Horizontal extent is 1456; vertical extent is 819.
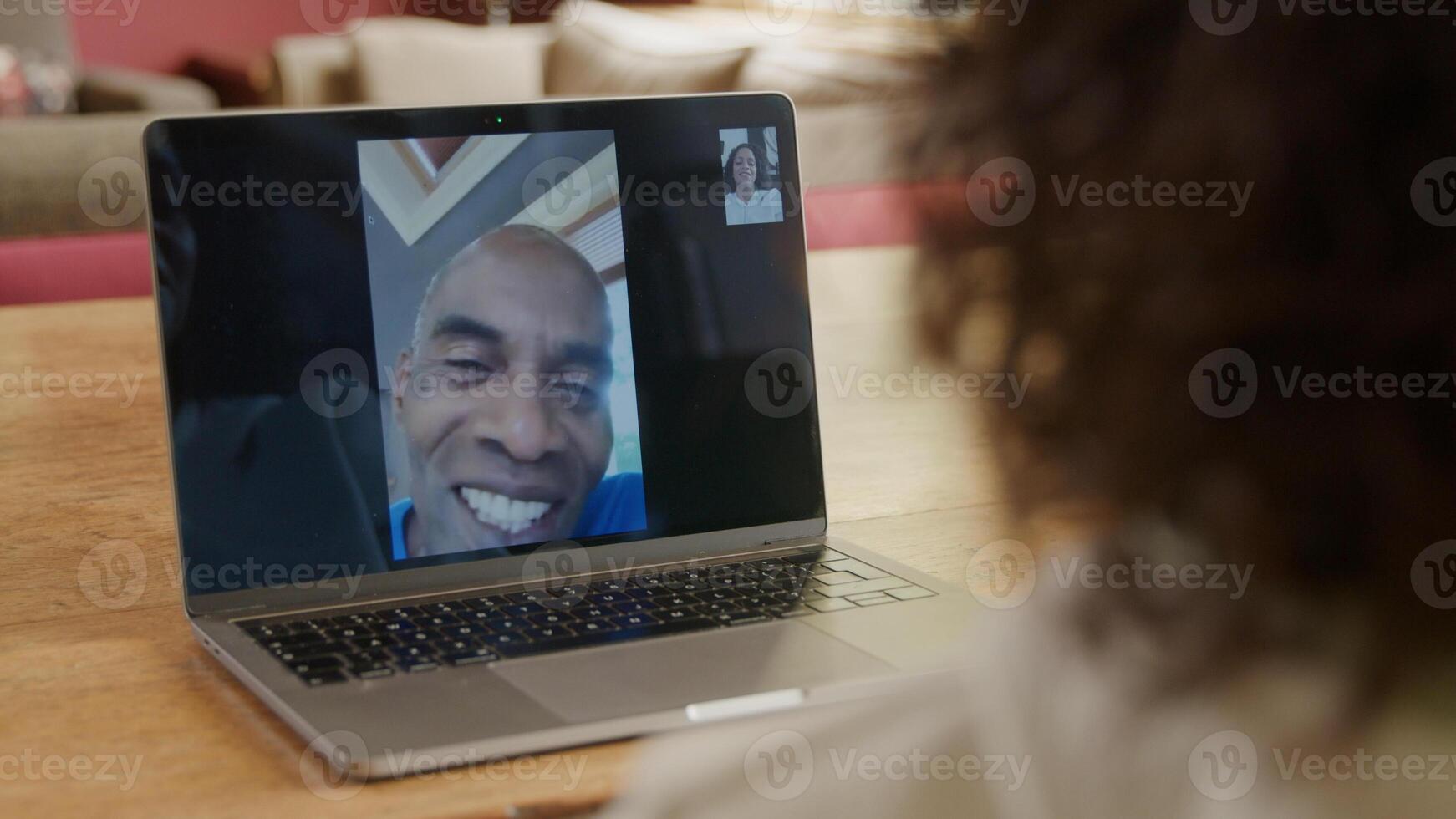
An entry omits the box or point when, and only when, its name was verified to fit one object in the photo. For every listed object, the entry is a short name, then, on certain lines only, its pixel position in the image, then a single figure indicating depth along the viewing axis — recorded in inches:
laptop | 29.4
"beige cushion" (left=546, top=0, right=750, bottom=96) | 144.6
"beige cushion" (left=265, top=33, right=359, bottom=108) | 209.3
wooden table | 21.8
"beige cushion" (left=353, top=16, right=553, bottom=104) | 196.5
